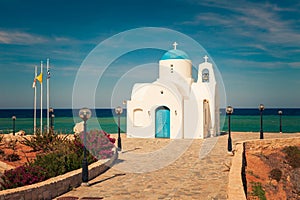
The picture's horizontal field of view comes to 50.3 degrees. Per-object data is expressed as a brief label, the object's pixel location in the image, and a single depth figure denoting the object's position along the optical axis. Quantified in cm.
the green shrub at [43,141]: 1584
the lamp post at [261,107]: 2475
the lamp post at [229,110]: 1936
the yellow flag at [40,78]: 2531
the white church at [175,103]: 2578
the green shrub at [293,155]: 2084
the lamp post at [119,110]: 1844
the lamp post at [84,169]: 1067
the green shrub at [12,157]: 1361
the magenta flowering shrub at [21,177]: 908
